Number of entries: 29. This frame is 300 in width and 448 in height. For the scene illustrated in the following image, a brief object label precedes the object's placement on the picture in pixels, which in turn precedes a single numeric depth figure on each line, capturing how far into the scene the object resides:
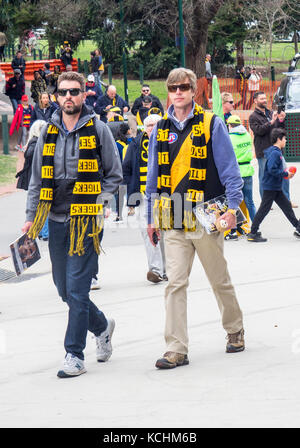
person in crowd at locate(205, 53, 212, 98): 36.39
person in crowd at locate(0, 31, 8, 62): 30.78
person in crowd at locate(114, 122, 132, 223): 13.75
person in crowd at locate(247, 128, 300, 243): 11.78
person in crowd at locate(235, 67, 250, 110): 33.75
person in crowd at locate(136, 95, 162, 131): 19.41
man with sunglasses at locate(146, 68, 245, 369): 6.20
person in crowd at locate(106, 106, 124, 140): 14.29
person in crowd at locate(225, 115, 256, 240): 12.59
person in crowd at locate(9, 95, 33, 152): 23.47
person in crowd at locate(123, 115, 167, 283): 9.66
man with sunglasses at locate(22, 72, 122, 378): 6.11
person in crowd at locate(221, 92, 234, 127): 15.88
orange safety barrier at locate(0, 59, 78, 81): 36.41
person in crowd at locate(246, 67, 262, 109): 32.50
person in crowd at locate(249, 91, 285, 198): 14.27
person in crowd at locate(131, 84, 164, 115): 20.64
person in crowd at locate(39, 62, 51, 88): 26.52
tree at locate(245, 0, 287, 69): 40.15
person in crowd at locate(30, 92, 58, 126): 17.47
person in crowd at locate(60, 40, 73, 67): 34.44
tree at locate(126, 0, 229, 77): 36.12
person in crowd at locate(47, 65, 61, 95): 24.84
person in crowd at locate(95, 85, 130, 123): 21.61
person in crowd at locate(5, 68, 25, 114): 26.42
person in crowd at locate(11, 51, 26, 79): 27.67
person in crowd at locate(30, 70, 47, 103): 21.97
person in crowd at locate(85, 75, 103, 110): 24.91
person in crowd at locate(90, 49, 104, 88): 32.62
